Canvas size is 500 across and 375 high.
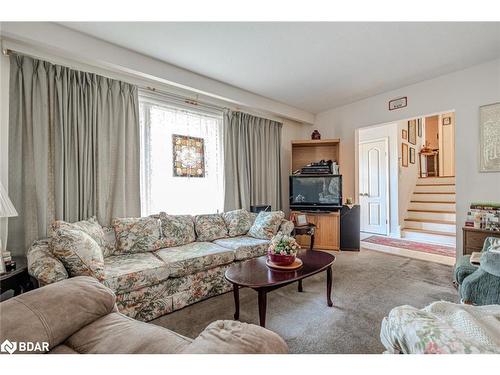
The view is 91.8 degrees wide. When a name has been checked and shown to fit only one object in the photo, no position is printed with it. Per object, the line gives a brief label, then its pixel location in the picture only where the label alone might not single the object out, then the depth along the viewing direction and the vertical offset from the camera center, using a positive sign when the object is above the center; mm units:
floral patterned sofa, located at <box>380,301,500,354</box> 633 -449
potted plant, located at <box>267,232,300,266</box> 2041 -550
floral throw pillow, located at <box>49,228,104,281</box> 1646 -447
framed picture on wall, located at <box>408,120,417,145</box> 5711 +1257
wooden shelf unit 4573 +652
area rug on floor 3960 -1117
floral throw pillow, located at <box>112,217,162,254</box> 2441 -491
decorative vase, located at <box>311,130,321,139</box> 4555 +955
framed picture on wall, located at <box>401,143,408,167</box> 5319 +665
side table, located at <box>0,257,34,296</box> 1632 -644
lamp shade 1700 -117
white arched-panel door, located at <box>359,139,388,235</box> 5293 -9
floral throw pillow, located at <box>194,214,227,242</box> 3018 -516
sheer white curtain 3000 +357
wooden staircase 4664 -607
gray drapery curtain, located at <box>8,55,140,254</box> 2137 +411
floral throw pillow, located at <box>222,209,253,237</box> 3277 -486
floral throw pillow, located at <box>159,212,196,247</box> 2730 -496
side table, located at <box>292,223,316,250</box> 3648 -682
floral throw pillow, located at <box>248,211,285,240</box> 3104 -512
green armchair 1527 -667
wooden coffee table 1732 -692
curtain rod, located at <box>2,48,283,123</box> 2952 +1203
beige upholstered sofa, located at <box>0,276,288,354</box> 757 -525
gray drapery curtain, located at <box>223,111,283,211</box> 3740 +426
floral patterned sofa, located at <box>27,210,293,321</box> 1668 -639
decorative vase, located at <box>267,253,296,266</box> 2039 -620
